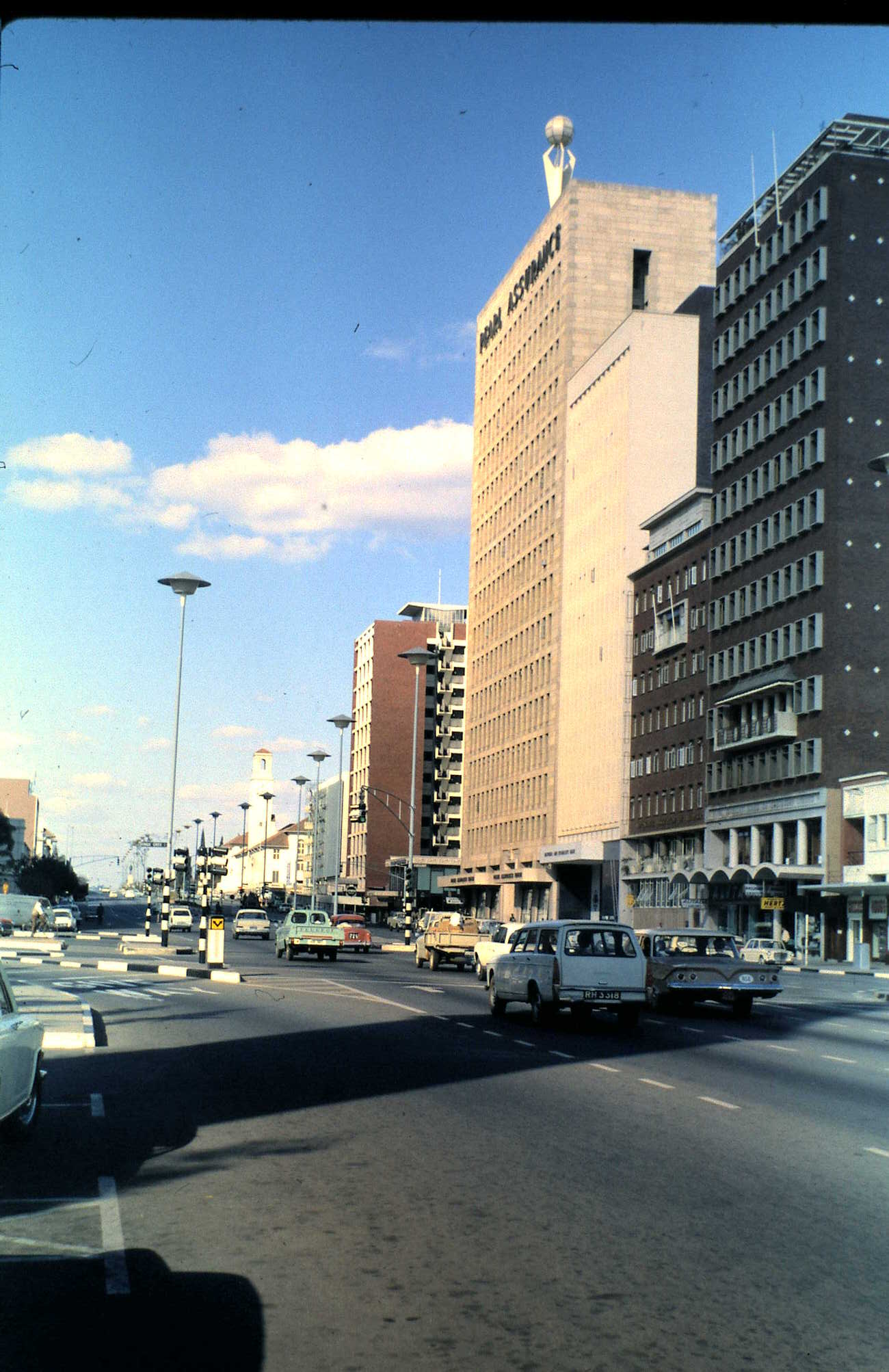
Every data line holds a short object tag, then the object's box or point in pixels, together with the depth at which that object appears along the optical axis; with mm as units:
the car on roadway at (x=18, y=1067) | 10023
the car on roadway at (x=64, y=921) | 81625
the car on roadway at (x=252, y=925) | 92688
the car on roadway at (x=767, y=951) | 64562
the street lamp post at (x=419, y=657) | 77750
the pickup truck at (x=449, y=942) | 48438
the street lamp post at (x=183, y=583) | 47469
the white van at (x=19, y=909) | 73188
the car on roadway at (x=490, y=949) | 39062
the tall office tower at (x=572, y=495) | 102000
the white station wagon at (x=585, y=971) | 23750
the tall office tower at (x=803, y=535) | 71938
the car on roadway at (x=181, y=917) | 86750
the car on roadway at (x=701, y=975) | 28734
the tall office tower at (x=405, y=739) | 170500
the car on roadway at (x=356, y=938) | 72875
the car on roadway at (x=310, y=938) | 54812
